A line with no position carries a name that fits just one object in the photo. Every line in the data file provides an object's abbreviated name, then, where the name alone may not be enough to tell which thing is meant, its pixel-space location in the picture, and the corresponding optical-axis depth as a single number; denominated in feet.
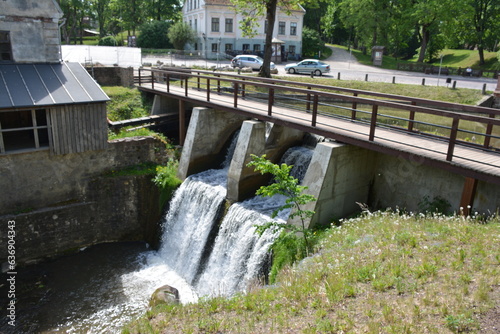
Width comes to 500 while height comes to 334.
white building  161.38
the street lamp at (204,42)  161.89
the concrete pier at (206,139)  52.60
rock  35.86
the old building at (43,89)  45.19
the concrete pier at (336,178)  34.73
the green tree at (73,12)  170.54
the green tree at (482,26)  145.60
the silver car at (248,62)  119.96
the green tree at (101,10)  198.59
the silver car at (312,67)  112.88
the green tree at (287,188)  31.30
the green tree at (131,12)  183.52
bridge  28.50
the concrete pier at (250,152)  44.88
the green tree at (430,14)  129.49
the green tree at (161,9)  188.03
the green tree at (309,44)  175.22
